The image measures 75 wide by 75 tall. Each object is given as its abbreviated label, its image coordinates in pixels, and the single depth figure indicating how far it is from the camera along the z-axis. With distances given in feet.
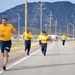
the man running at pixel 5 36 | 56.44
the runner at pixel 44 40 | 97.25
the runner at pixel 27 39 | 96.85
